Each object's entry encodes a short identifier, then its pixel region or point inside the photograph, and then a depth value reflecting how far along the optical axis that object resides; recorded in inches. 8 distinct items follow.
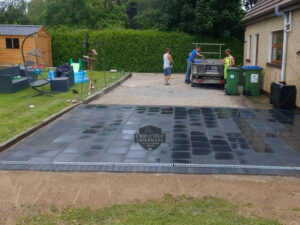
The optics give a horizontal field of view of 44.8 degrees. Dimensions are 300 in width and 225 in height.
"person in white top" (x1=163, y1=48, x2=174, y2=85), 647.8
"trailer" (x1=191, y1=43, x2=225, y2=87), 596.4
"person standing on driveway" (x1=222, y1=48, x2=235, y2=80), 566.7
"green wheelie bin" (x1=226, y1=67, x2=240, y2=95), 516.4
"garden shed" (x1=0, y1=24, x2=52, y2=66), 933.8
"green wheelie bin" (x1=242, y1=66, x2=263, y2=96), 505.0
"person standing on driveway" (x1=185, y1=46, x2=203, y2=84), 655.3
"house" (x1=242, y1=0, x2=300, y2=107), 416.2
